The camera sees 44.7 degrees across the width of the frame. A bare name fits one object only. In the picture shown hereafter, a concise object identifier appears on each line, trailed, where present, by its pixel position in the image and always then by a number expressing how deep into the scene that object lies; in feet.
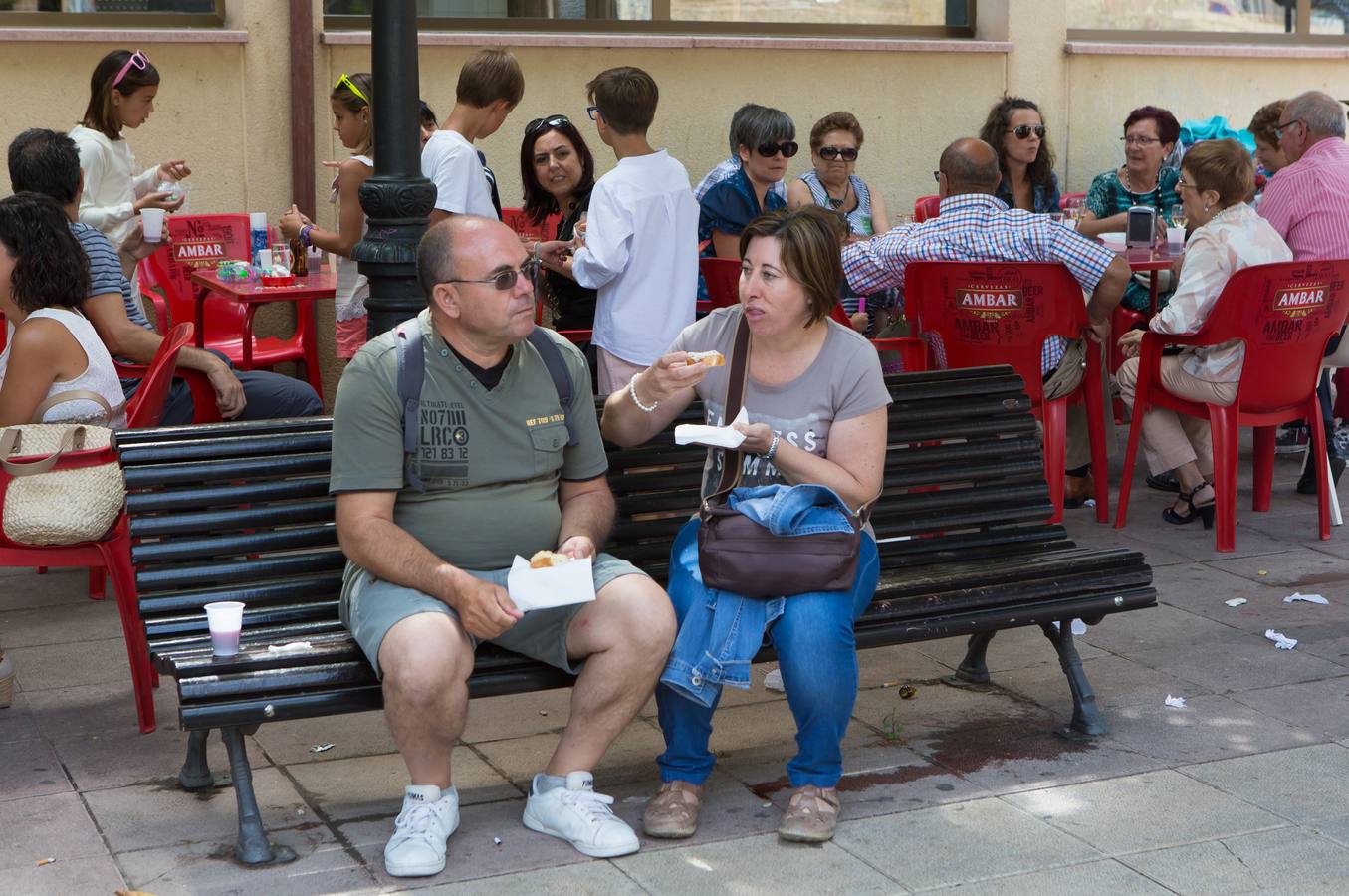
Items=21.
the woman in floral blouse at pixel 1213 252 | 20.86
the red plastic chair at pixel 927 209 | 27.50
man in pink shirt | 23.07
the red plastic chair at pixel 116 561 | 14.29
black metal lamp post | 14.52
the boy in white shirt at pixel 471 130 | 18.63
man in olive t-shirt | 11.57
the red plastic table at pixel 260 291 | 22.13
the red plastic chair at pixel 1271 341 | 20.44
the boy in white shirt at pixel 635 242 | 17.53
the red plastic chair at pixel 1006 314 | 20.30
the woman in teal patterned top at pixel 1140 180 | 26.99
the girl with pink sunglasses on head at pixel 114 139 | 22.59
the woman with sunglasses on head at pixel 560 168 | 23.22
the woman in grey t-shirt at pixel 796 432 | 12.26
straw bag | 14.19
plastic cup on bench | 11.60
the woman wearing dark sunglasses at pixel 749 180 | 23.26
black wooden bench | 11.66
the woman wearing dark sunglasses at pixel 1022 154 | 26.94
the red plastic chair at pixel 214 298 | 24.62
